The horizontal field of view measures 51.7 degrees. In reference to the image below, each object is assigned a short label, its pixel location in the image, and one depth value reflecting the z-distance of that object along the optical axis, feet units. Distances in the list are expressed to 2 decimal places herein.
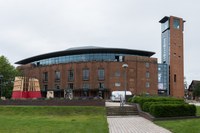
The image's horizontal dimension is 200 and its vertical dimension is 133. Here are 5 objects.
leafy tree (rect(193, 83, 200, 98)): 233.77
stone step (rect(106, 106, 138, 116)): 66.01
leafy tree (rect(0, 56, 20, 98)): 184.62
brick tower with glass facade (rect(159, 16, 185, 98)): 220.00
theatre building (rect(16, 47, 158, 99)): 191.53
